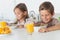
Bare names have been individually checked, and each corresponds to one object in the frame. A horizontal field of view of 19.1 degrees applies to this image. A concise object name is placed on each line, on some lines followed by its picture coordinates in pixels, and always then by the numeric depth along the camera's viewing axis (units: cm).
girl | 213
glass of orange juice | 166
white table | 143
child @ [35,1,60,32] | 192
